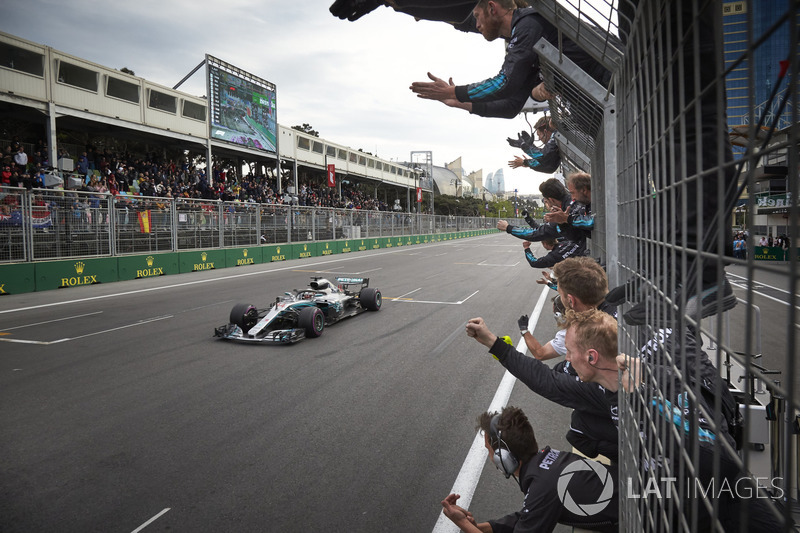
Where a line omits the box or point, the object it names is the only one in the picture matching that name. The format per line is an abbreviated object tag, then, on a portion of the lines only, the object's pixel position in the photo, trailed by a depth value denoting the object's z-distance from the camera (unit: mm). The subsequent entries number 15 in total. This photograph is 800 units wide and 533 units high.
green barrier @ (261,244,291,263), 21375
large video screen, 29906
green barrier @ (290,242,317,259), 23484
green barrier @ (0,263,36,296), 11602
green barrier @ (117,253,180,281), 14695
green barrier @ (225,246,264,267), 19233
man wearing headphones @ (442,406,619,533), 2369
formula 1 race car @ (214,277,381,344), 7326
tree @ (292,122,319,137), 64794
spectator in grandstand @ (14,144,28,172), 16734
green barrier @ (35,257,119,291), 12555
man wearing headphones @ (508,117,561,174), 5795
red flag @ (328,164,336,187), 40906
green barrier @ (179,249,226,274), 17069
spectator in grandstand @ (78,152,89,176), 19625
